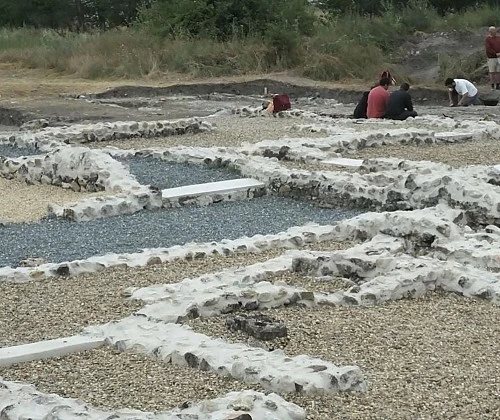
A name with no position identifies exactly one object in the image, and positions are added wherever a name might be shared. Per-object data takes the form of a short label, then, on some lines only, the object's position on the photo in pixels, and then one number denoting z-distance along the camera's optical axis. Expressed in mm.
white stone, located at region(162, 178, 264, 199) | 10242
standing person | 24078
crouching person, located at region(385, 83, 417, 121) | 16734
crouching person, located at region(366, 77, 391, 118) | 17016
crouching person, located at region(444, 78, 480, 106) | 20891
